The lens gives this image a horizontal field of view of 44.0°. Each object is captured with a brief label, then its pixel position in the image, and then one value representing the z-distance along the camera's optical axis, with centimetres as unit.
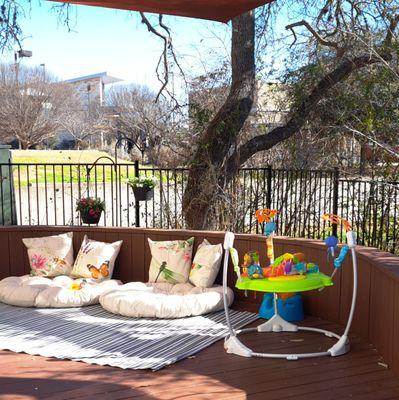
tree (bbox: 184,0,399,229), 614
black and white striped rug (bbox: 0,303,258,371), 323
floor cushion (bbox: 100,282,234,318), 399
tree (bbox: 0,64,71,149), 2647
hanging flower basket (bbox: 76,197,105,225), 521
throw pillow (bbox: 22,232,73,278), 488
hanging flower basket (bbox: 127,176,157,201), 526
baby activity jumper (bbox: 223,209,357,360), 321
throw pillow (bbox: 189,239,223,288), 440
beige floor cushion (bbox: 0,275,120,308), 431
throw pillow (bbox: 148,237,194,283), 457
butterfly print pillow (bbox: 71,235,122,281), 475
